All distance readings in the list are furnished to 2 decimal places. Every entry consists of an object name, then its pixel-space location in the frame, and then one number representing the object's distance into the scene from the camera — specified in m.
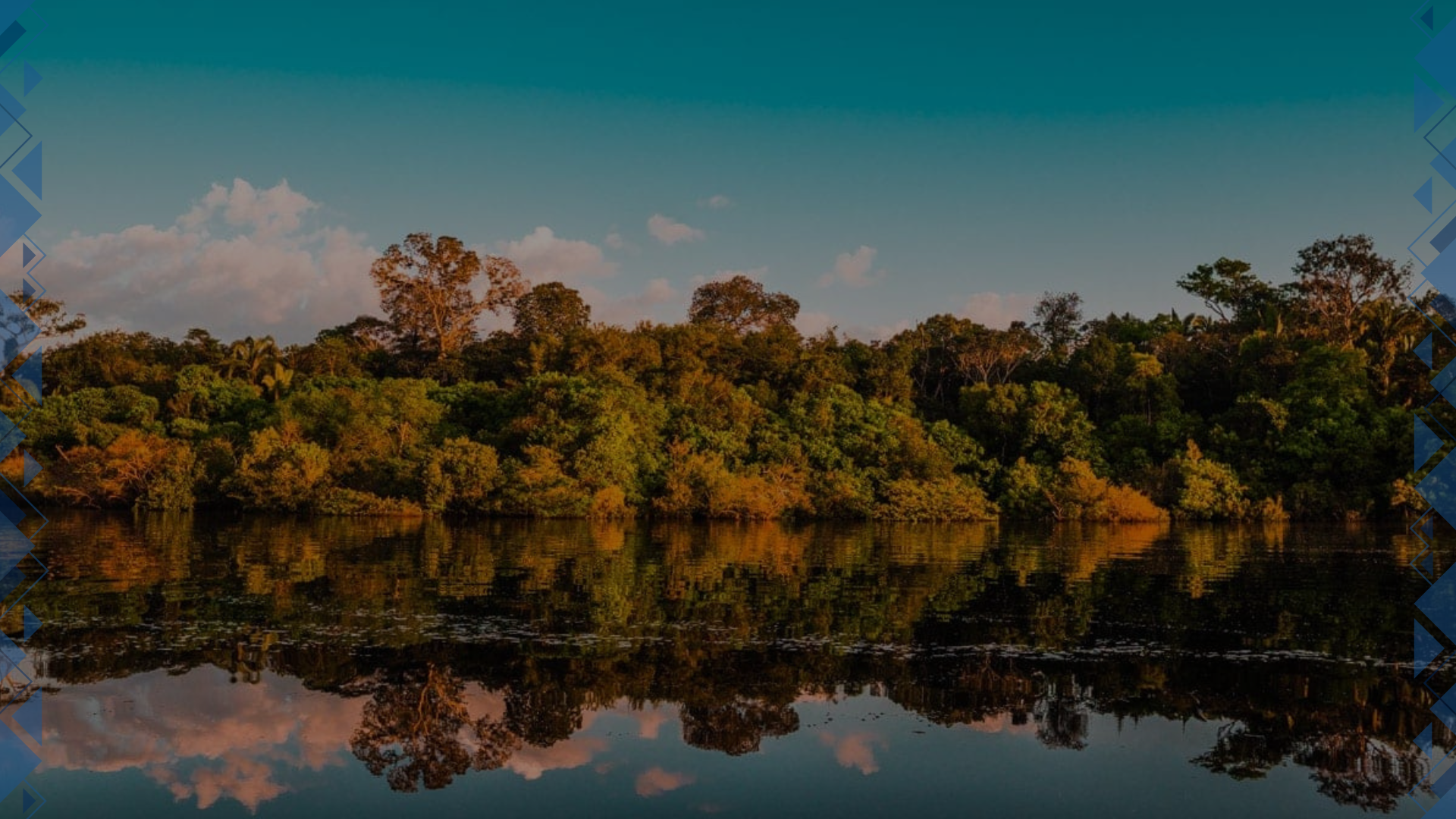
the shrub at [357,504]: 49.44
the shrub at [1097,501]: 52.53
